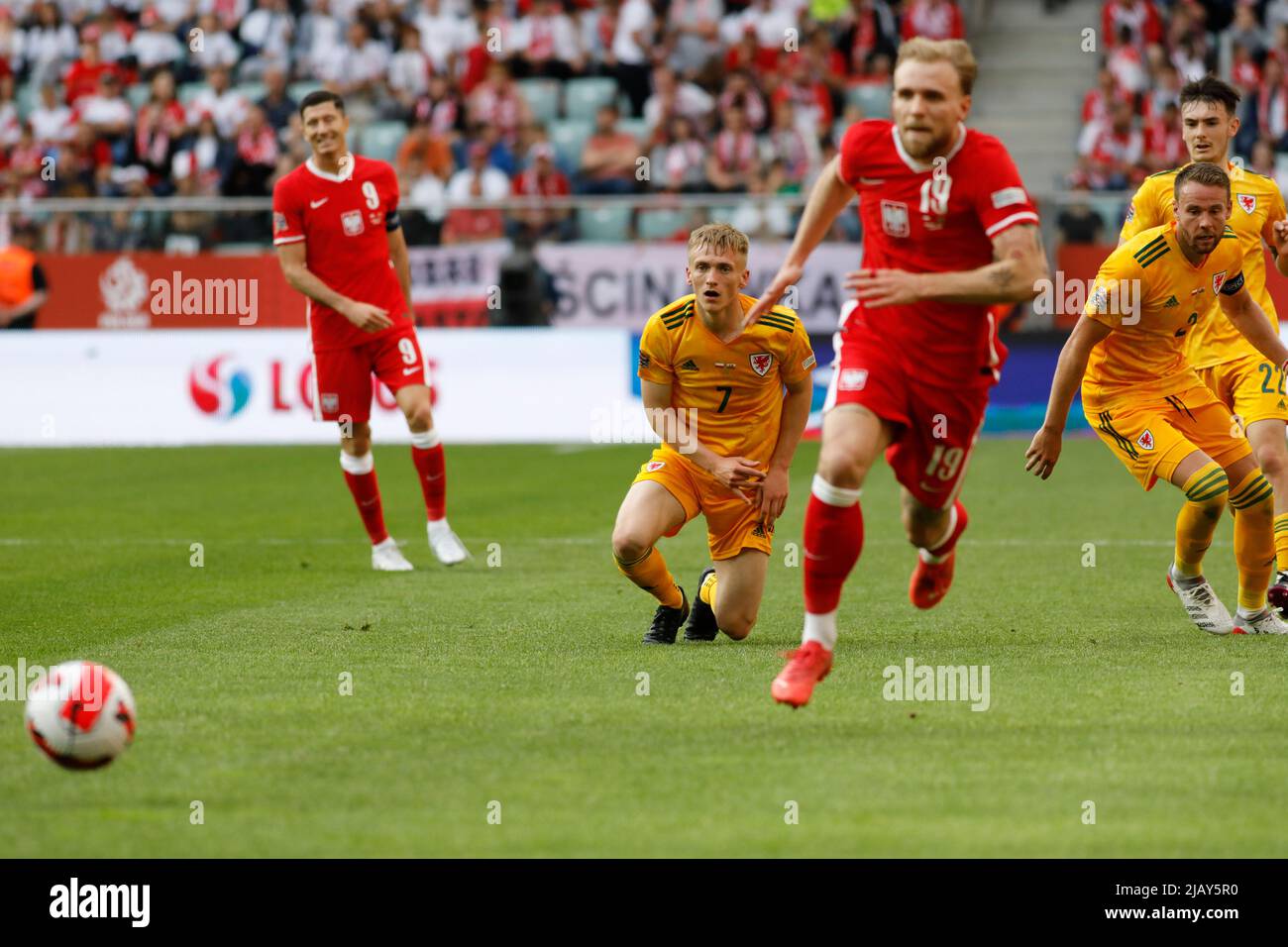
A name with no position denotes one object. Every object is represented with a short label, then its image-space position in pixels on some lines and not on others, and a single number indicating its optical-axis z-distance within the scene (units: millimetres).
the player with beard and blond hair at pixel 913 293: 5863
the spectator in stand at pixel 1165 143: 20734
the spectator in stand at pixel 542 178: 20625
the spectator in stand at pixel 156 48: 23438
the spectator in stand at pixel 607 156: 20969
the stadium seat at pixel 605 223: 18812
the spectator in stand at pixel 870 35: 22312
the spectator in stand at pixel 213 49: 23234
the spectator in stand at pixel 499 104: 21609
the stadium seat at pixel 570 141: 21531
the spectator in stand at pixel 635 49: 22391
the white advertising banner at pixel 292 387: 18281
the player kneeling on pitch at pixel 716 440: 7684
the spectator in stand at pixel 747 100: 21234
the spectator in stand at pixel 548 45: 22750
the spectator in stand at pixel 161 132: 21719
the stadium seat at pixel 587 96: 22359
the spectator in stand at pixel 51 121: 22688
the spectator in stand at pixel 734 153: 20672
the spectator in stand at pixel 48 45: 23812
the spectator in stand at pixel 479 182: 20781
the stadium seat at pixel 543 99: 22391
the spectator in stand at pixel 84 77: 23062
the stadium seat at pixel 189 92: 22859
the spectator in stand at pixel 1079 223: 18203
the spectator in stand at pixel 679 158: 20875
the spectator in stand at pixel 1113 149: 20328
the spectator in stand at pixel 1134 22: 22547
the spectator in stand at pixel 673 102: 21562
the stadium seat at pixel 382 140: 21953
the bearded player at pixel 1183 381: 7762
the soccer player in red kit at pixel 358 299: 10406
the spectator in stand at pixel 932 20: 22125
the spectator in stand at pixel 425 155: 21047
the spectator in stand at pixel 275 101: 21922
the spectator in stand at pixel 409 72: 22656
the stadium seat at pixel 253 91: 22625
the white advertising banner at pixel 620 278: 18516
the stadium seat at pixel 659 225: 18828
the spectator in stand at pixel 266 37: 23391
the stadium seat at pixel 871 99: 21734
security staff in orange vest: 17491
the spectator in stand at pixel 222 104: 22219
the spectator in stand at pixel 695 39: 22453
